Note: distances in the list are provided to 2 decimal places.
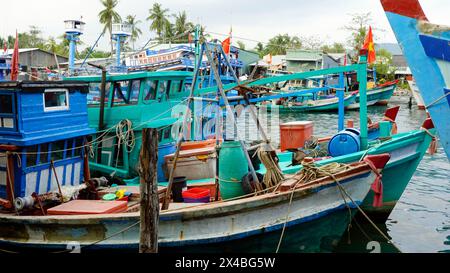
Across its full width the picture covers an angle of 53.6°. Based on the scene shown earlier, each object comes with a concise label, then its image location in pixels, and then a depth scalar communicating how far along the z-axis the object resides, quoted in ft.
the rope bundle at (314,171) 24.22
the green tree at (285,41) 250.16
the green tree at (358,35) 179.63
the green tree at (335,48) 232.94
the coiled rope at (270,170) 24.84
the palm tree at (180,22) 215.51
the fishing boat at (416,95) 121.49
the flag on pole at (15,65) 43.75
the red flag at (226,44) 74.19
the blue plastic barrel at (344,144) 30.37
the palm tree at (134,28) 219.53
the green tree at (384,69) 178.50
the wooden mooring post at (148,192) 18.30
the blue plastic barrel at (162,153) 32.42
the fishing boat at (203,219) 23.06
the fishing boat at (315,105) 129.70
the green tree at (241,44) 221.83
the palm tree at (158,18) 220.02
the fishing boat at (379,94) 137.90
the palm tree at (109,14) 201.87
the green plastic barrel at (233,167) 24.90
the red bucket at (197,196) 26.27
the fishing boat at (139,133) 31.30
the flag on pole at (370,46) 64.11
